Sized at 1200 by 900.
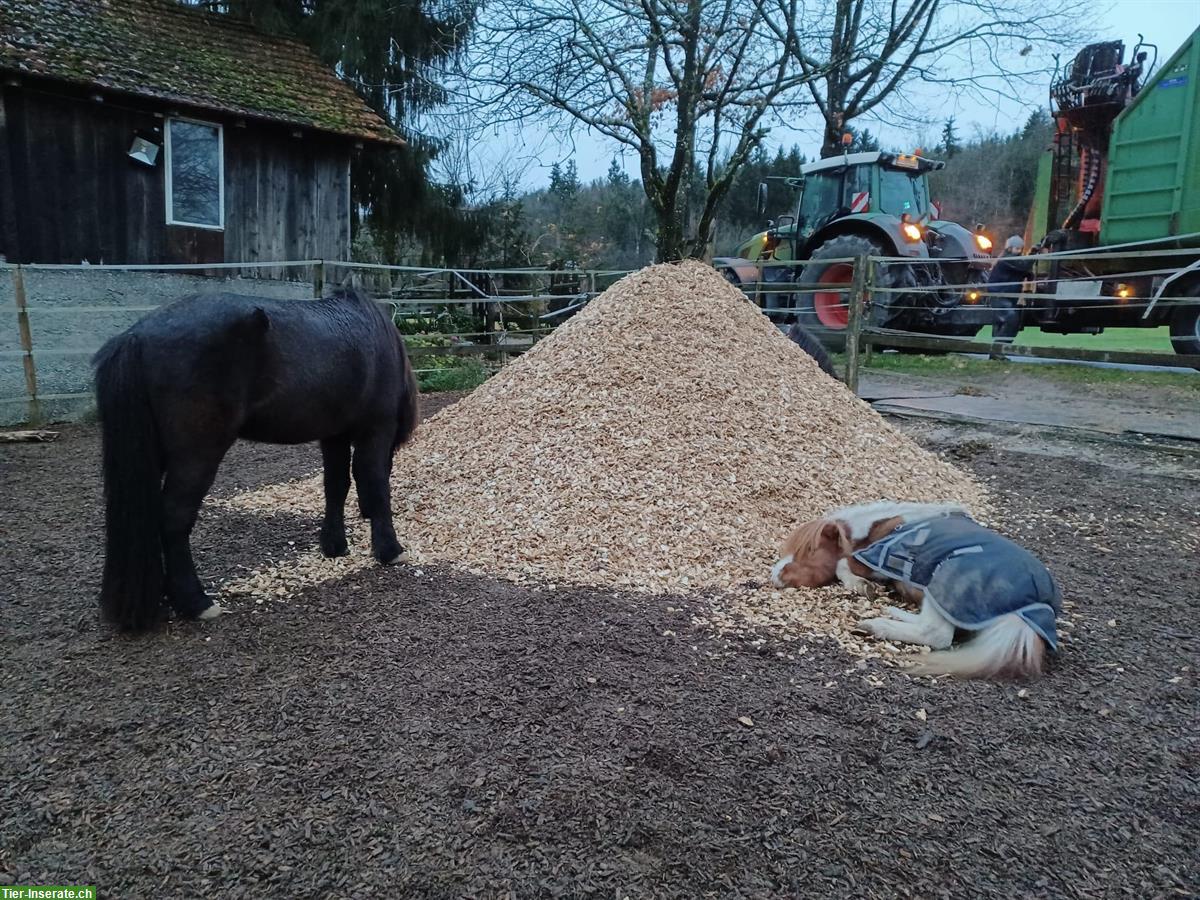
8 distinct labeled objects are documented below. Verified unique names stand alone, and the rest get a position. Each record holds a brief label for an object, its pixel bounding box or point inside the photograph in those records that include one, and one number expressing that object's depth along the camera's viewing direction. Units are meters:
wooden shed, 7.87
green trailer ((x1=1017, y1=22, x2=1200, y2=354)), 8.52
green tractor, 10.45
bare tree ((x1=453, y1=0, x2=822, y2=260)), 10.61
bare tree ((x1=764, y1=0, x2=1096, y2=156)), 11.88
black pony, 2.67
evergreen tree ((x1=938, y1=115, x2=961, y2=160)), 39.56
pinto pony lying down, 2.60
